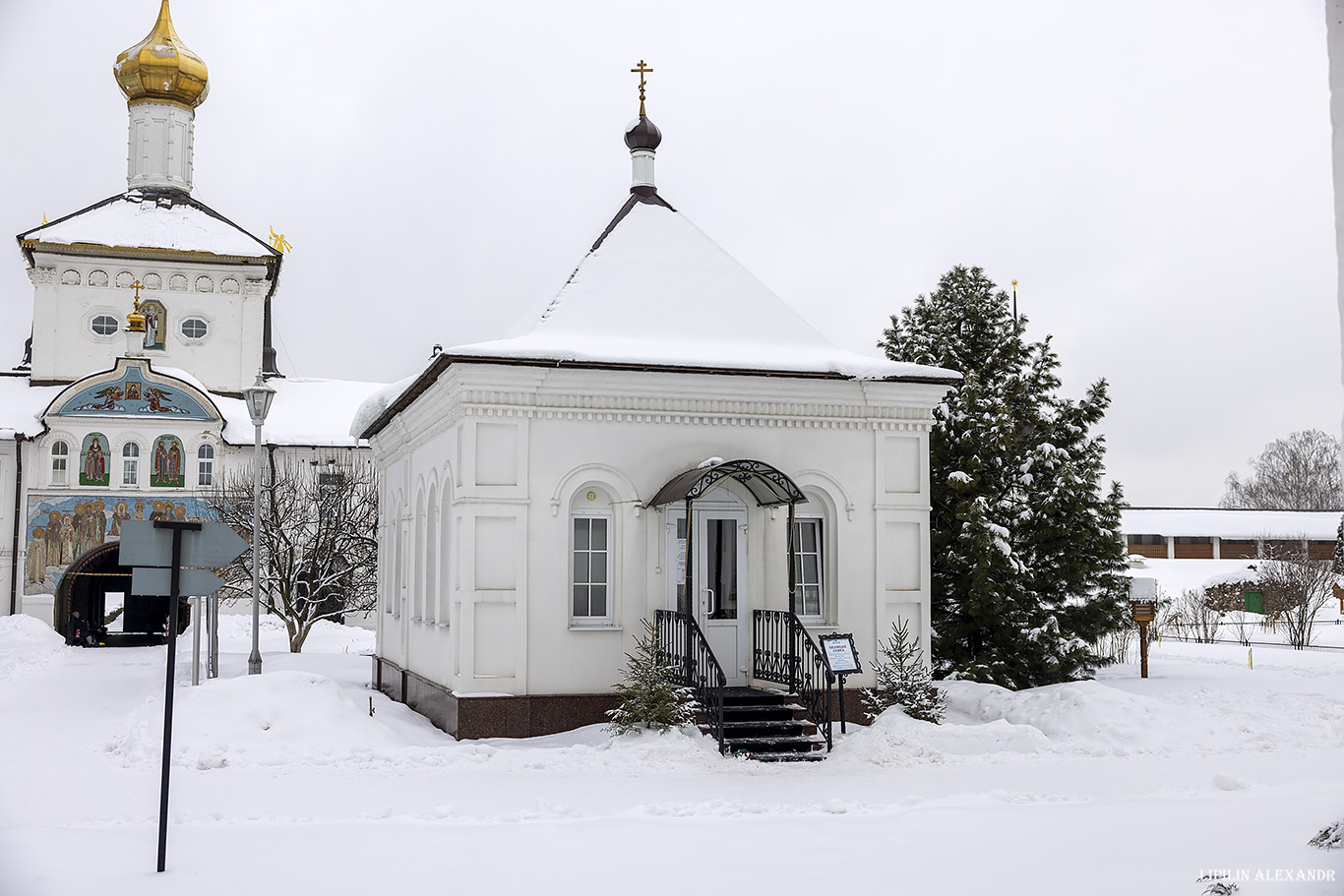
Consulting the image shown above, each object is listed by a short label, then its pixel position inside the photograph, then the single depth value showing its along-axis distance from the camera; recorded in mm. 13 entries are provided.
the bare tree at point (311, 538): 30984
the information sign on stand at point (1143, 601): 20719
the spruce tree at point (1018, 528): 18594
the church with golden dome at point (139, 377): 38469
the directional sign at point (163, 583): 7809
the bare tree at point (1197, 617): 34250
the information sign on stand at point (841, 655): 12617
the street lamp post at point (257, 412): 18125
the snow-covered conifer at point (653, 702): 12836
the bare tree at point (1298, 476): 74625
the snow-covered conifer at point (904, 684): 14320
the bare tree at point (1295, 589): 32062
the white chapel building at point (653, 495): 13812
